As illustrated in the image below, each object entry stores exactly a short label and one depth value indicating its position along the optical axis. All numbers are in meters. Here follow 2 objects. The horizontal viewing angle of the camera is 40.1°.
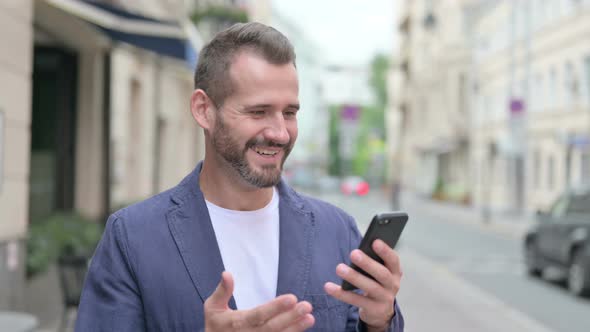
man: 2.06
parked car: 12.32
